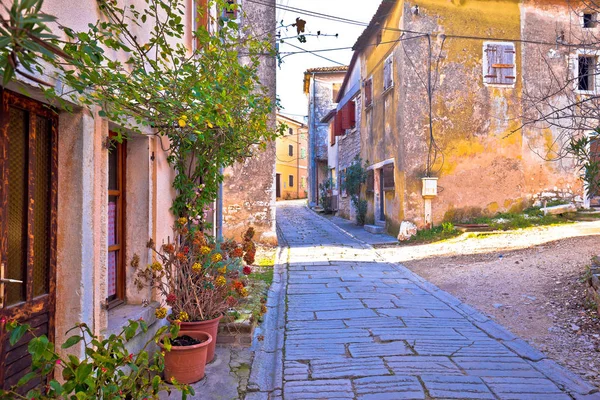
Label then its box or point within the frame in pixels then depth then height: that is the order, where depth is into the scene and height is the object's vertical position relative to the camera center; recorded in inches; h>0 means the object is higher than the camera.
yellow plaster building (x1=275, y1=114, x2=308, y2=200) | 1492.4 +113.5
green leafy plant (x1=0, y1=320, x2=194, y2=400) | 67.7 -29.0
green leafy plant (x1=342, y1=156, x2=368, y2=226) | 644.1 +18.7
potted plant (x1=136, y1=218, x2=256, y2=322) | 151.1 -28.2
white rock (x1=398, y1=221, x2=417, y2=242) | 476.7 -35.3
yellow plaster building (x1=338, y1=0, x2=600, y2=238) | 483.2 +96.4
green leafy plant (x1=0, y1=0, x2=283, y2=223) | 74.0 +24.5
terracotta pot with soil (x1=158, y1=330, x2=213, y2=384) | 137.9 -50.0
